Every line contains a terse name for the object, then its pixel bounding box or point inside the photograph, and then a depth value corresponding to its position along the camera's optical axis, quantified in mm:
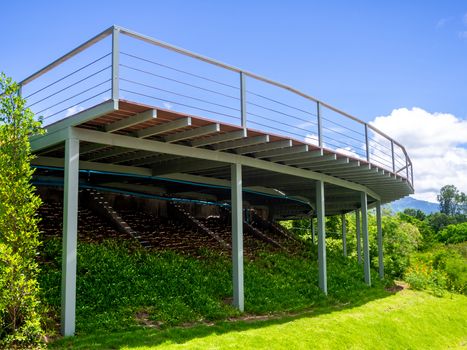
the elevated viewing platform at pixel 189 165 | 8531
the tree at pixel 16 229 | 7660
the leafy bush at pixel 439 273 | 19750
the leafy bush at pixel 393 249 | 22781
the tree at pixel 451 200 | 168875
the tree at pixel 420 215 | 98938
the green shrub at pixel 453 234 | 68125
